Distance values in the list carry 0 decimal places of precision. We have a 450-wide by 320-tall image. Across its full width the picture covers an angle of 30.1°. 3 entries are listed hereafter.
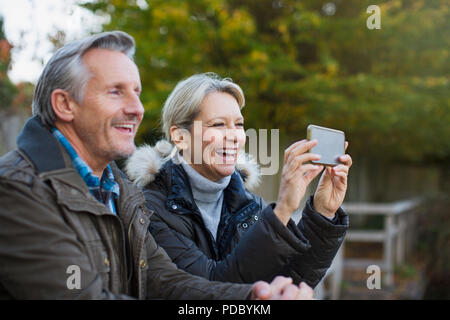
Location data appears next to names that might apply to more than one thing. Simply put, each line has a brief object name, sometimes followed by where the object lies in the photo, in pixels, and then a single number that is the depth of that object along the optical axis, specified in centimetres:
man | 140
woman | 161
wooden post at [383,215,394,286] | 939
